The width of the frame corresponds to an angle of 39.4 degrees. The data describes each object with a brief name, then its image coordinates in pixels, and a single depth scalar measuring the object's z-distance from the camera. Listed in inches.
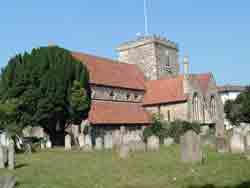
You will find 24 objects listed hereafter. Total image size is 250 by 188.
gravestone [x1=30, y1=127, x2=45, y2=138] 926.4
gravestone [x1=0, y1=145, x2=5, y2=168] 545.3
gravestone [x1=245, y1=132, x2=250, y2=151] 656.9
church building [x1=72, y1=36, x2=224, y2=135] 1217.4
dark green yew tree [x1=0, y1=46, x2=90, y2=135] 988.6
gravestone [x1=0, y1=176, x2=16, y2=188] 263.7
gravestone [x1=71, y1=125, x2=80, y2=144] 1039.6
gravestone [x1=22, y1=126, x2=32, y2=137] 910.2
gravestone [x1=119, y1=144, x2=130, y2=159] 621.9
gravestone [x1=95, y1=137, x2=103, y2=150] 911.6
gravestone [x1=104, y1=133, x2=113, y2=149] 952.3
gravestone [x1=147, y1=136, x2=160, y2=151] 801.5
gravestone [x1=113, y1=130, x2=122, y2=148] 1011.6
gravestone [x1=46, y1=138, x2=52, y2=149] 997.2
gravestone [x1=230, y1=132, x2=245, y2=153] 635.2
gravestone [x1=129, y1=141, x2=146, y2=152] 764.6
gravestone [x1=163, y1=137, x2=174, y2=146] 911.7
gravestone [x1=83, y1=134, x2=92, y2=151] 873.5
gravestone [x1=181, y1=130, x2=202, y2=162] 487.5
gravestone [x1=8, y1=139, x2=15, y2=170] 532.7
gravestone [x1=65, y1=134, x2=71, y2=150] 946.7
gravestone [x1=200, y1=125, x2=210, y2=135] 1158.3
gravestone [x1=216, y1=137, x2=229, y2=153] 639.8
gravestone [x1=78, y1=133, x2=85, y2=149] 979.9
